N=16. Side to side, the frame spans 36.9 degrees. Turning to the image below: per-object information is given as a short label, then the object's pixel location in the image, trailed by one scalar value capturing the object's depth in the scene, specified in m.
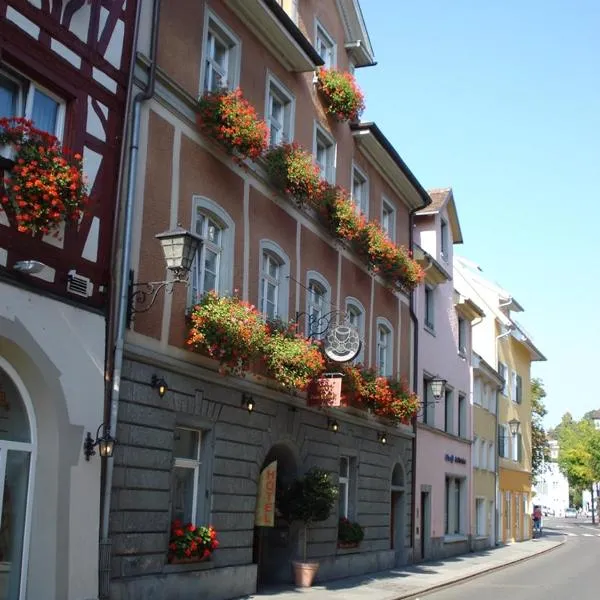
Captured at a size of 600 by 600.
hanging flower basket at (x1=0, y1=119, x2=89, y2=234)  10.49
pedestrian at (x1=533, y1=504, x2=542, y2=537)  53.28
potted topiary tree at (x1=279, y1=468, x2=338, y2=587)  17.44
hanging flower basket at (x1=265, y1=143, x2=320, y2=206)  17.00
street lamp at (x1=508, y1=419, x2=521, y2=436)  41.91
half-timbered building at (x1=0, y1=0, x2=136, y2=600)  10.77
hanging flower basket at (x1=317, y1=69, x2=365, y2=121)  20.06
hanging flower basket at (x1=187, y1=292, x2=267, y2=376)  13.75
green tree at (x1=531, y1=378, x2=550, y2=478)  58.41
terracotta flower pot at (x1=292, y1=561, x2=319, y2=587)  17.87
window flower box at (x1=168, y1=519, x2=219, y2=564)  13.59
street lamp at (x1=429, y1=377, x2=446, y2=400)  26.33
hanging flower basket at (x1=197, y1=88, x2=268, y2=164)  14.74
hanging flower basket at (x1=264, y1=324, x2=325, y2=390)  15.62
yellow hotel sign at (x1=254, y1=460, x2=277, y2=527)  16.42
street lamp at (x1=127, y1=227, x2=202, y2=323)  12.31
